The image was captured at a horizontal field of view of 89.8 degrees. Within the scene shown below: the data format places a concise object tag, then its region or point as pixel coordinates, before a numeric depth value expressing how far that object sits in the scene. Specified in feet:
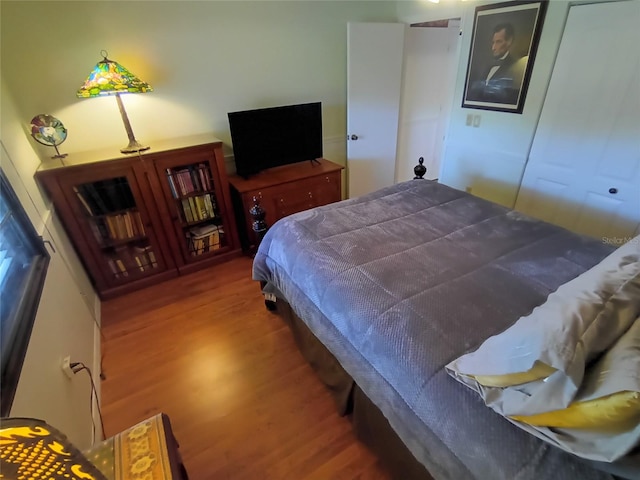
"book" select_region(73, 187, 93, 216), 7.20
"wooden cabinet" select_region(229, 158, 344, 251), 9.16
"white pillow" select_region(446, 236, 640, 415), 2.42
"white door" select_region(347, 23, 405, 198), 10.19
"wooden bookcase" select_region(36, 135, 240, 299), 7.23
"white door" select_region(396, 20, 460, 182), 11.81
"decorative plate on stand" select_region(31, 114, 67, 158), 6.79
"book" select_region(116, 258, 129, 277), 8.27
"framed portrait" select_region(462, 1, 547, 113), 7.72
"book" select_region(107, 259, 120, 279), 8.14
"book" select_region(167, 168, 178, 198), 8.07
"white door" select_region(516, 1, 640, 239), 6.50
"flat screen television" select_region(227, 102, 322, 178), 8.93
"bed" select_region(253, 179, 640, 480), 2.98
